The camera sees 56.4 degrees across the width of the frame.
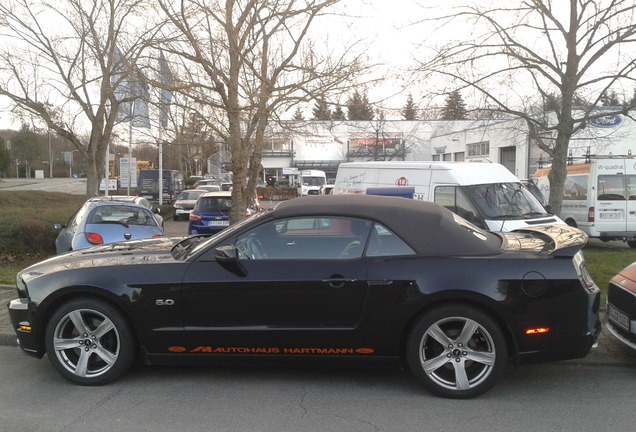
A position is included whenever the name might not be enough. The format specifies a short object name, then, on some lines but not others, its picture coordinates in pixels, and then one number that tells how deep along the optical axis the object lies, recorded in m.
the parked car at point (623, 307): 5.15
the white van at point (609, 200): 14.84
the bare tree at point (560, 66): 9.70
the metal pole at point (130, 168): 28.30
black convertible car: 4.63
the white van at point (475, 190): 9.49
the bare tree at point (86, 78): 13.43
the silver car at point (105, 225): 9.23
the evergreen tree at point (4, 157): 70.81
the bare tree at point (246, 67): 8.55
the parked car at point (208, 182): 40.13
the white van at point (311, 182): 42.95
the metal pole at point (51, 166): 84.61
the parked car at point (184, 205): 26.72
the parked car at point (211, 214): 15.05
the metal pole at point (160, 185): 31.07
